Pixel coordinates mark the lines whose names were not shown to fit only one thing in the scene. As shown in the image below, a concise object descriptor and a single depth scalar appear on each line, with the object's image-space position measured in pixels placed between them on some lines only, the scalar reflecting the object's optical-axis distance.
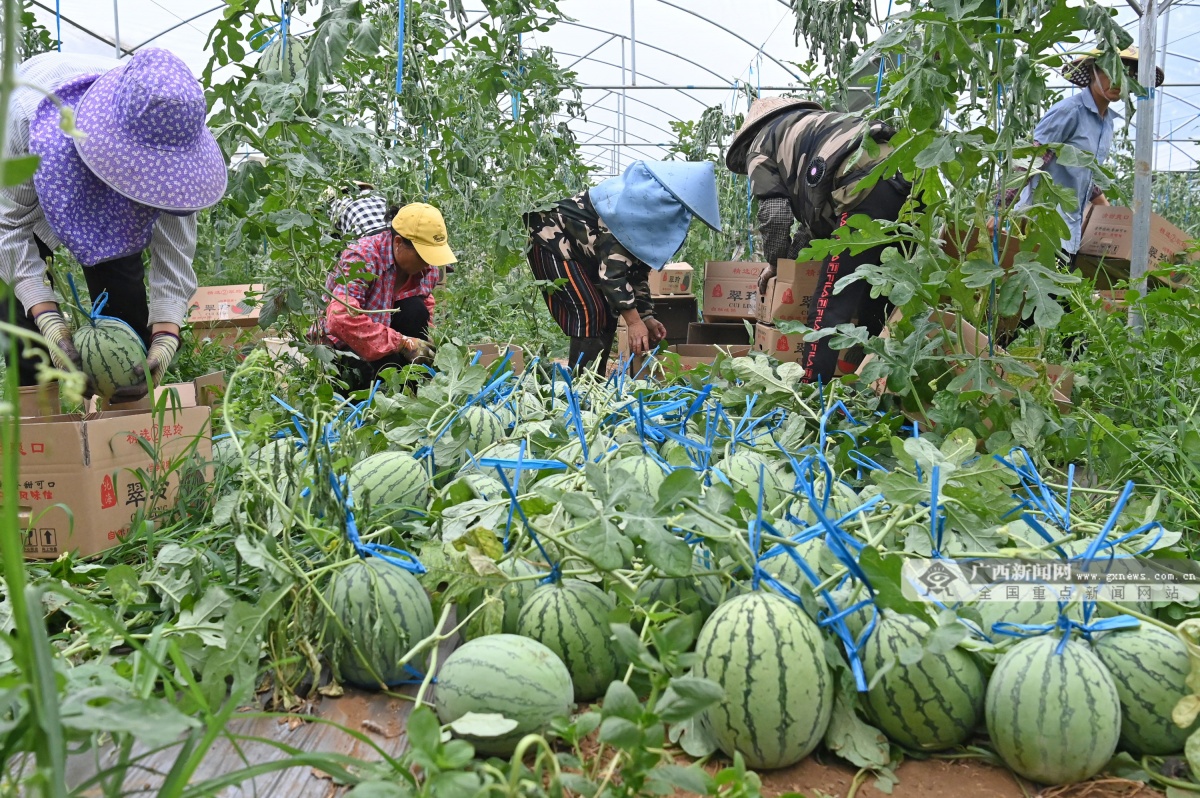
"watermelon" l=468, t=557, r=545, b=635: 1.49
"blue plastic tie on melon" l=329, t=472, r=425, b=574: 1.52
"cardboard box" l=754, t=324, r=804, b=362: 4.06
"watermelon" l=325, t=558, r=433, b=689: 1.44
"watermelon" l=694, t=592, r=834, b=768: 1.23
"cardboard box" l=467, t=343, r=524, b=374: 3.90
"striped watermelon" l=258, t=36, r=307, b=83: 2.81
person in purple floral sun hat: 2.39
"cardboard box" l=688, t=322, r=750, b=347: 6.34
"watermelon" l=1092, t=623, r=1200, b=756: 1.28
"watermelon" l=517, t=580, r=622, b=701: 1.40
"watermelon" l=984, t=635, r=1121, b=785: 1.21
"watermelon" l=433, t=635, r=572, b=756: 1.24
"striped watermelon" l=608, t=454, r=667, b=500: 1.79
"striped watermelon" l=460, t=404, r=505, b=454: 2.20
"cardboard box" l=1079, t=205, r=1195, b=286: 5.33
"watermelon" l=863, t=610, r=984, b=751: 1.29
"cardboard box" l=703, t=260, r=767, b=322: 6.73
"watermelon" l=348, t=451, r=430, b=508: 1.91
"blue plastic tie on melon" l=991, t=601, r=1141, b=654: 1.29
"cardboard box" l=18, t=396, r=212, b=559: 2.01
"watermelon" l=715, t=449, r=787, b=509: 1.84
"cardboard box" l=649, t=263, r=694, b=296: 7.23
